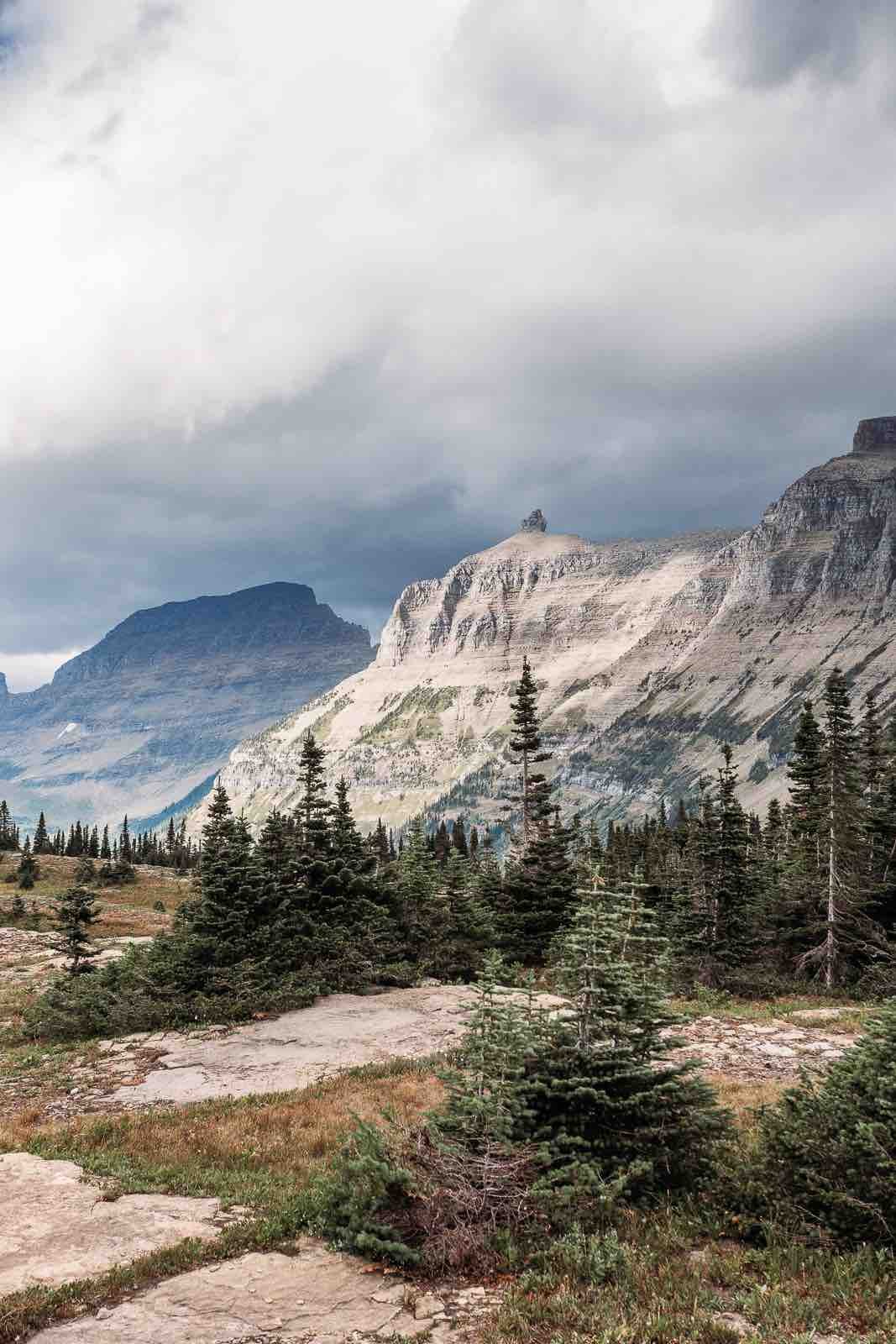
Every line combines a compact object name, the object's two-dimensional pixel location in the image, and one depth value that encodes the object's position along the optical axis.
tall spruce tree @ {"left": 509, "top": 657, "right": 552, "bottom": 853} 41.97
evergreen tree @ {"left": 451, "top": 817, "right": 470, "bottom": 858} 147.90
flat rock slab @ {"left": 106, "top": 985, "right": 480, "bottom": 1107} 18.11
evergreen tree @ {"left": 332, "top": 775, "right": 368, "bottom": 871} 30.34
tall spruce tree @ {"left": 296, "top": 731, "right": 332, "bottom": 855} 30.20
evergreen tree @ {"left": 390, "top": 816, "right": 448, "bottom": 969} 31.38
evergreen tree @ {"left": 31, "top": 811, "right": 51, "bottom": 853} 134.31
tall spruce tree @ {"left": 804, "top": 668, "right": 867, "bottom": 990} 30.98
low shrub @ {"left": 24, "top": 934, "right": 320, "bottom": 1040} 23.28
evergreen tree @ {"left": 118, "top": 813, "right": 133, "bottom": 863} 121.05
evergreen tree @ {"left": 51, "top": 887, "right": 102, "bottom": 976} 31.11
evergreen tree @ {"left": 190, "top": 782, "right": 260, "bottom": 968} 26.44
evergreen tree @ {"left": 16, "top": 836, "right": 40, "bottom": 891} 64.50
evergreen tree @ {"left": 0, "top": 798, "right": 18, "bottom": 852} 111.19
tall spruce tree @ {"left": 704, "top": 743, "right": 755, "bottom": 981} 34.66
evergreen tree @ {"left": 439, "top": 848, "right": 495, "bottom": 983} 30.64
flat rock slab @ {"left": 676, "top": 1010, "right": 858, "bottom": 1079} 18.34
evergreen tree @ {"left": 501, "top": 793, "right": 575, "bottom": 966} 35.19
